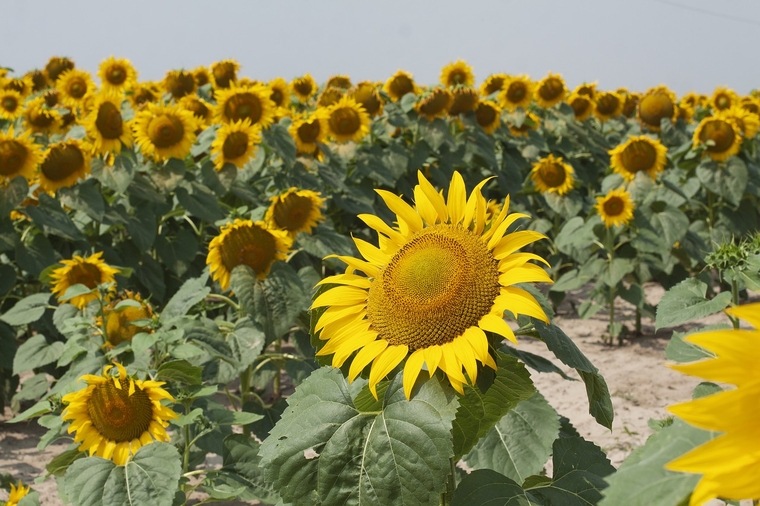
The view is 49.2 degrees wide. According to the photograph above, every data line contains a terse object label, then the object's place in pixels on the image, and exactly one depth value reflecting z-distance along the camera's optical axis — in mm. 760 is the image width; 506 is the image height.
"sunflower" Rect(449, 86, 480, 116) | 6414
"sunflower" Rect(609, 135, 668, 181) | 5438
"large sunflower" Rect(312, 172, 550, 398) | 1216
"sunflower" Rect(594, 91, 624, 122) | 8203
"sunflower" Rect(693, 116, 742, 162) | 5750
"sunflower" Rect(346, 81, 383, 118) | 6227
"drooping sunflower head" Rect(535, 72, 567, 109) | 7809
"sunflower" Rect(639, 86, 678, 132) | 7660
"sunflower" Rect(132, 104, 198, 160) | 4500
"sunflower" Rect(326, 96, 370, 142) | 5355
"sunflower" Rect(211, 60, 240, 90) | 7430
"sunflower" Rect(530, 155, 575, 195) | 6051
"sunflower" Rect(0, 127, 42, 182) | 3961
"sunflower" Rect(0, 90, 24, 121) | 6396
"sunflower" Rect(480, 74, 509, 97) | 8047
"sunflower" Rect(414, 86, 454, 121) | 5992
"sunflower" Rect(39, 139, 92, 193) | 4234
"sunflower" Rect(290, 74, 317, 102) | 8148
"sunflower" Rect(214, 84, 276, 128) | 4883
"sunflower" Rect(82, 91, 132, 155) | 4418
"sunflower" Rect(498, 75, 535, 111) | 7419
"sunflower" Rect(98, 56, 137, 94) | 7289
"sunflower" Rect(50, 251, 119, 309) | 3252
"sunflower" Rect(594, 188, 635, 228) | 4969
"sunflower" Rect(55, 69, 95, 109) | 7141
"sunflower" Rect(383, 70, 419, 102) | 6523
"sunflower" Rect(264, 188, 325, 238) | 3498
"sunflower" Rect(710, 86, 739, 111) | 8477
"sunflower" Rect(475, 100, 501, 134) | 6656
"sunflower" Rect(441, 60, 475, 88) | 7355
